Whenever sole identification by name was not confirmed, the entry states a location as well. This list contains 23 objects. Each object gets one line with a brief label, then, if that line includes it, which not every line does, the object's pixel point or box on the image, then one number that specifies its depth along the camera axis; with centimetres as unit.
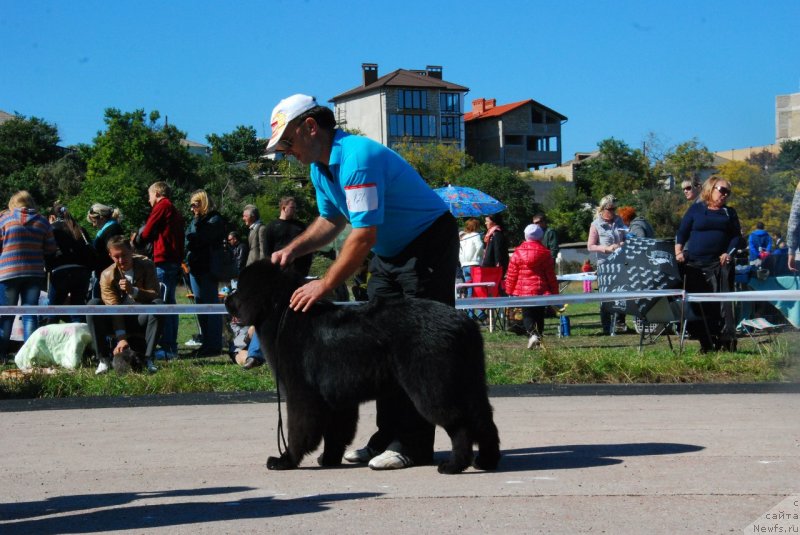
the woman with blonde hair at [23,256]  1184
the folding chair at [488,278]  1605
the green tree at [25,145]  8281
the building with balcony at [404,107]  13138
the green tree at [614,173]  9712
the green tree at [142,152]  8550
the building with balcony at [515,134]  14300
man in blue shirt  519
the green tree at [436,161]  10350
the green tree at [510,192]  9450
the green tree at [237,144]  12538
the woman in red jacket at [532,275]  1348
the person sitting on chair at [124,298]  1107
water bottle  1479
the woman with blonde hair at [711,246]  1127
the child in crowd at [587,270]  2511
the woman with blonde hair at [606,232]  1448
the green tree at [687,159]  8850
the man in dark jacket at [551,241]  1855
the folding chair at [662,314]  1144
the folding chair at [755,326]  1203
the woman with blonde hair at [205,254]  1248
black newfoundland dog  501
